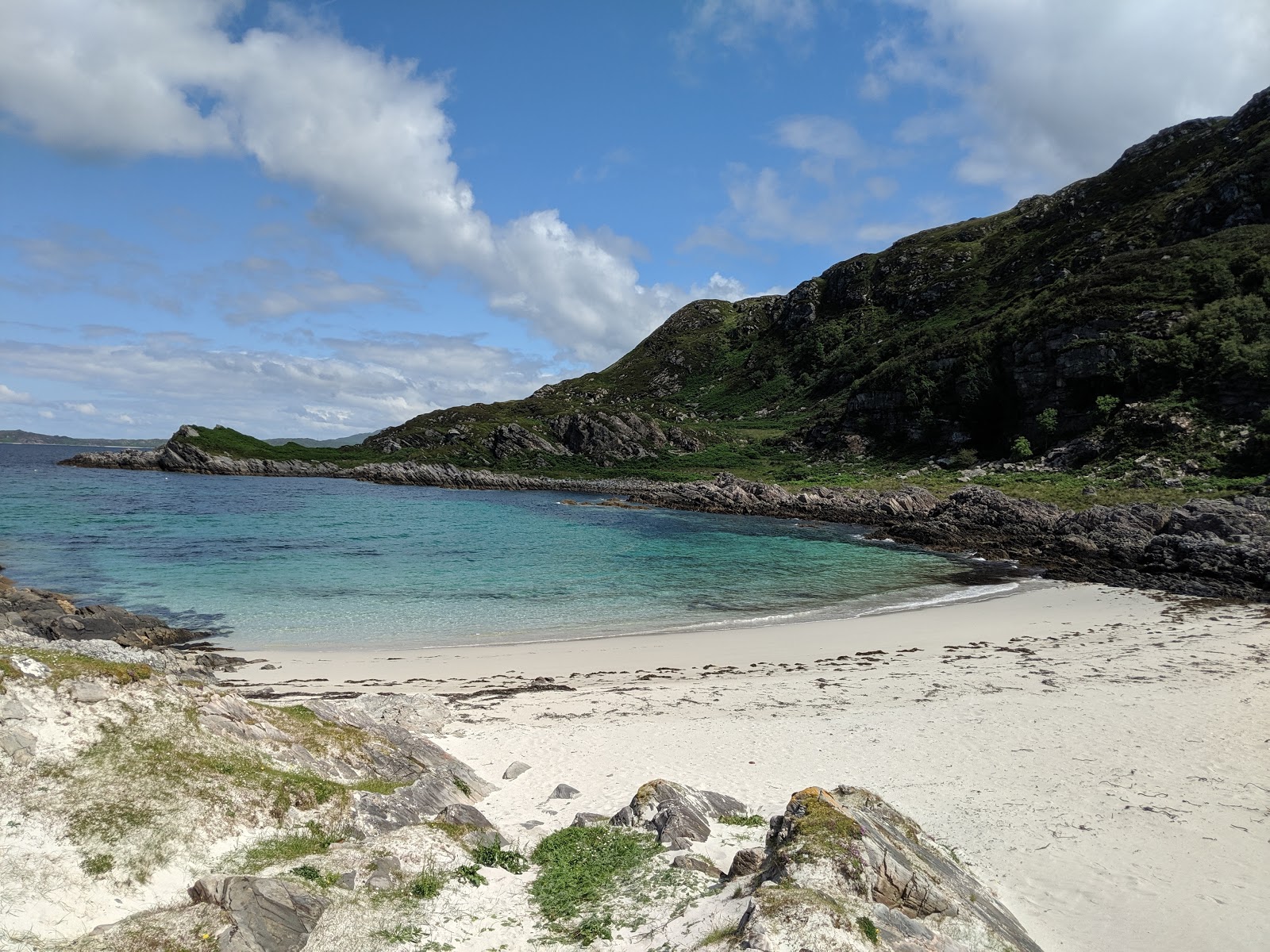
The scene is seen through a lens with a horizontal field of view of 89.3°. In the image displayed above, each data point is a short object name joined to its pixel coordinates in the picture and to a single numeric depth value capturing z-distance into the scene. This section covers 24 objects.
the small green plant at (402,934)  6.19
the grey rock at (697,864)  7.47
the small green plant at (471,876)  7.27
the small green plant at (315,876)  6.72
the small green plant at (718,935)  5.78
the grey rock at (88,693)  8.05
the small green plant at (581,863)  7.06
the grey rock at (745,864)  7.16
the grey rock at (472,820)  8.33
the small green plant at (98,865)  6.21
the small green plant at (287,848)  7.02
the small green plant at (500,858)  7.72
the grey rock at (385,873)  6.88
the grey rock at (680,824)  8.34
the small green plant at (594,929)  6.36
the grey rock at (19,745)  7.10
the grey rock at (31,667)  7.98
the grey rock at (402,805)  8.37
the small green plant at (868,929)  5.61
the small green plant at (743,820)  9.20
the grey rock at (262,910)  5.80
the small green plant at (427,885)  6.86
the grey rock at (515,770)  11.54
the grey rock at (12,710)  7.39
